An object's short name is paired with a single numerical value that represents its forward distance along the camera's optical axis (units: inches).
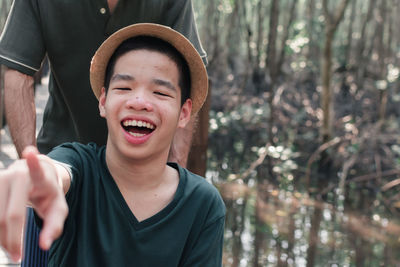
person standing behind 80.0
